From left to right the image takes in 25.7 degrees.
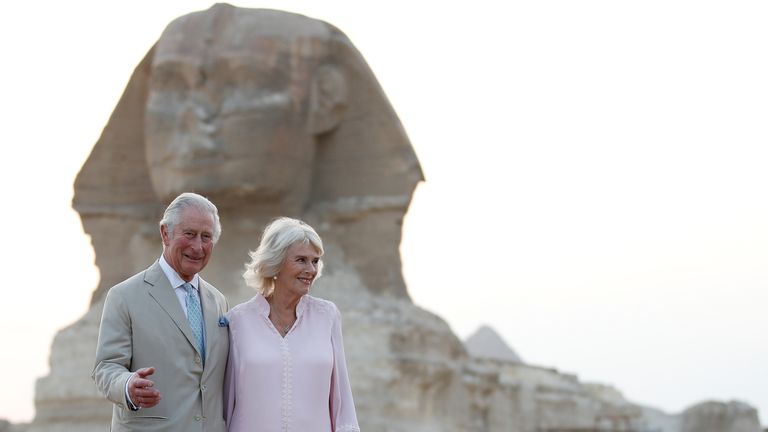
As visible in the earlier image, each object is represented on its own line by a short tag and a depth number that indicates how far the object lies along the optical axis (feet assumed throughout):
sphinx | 54.90
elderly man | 20.72
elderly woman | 21.25
